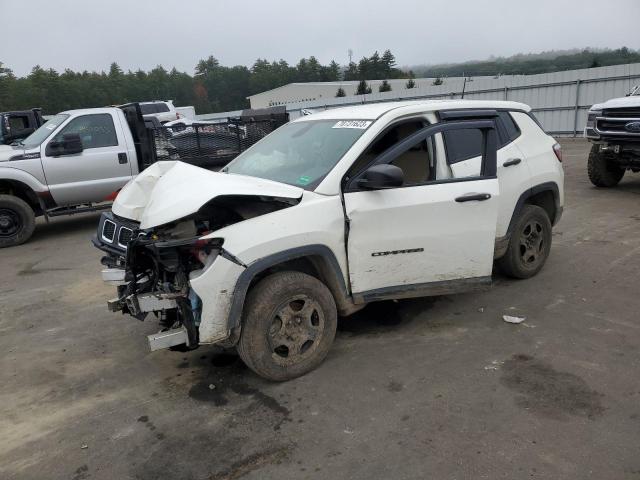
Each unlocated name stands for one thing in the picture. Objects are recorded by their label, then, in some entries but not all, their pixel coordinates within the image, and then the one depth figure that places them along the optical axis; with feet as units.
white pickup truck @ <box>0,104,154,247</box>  26.76
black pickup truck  39.33
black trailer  31.12
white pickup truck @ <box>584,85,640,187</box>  28.40
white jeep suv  10.77
